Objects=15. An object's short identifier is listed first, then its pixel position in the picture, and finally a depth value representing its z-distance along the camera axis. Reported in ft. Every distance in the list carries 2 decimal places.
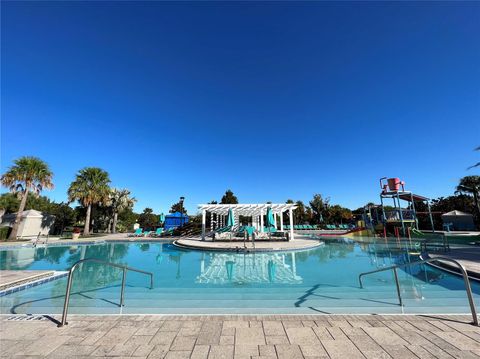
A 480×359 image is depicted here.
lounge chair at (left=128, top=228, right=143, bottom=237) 76.07
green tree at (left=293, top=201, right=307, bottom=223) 125.49
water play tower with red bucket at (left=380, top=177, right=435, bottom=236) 66.85
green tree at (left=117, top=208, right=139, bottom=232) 103.75
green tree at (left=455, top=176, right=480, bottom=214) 94.68
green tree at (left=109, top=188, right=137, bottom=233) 89.04
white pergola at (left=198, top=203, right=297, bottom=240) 54.70
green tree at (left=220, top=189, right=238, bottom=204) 120.27
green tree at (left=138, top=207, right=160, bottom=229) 139.50
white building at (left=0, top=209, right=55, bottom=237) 71.56
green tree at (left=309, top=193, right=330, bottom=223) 124.77
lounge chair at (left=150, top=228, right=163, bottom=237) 73.80
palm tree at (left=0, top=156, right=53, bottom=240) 58.70
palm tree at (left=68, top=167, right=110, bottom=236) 73.11
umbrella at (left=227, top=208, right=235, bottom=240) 55.63
